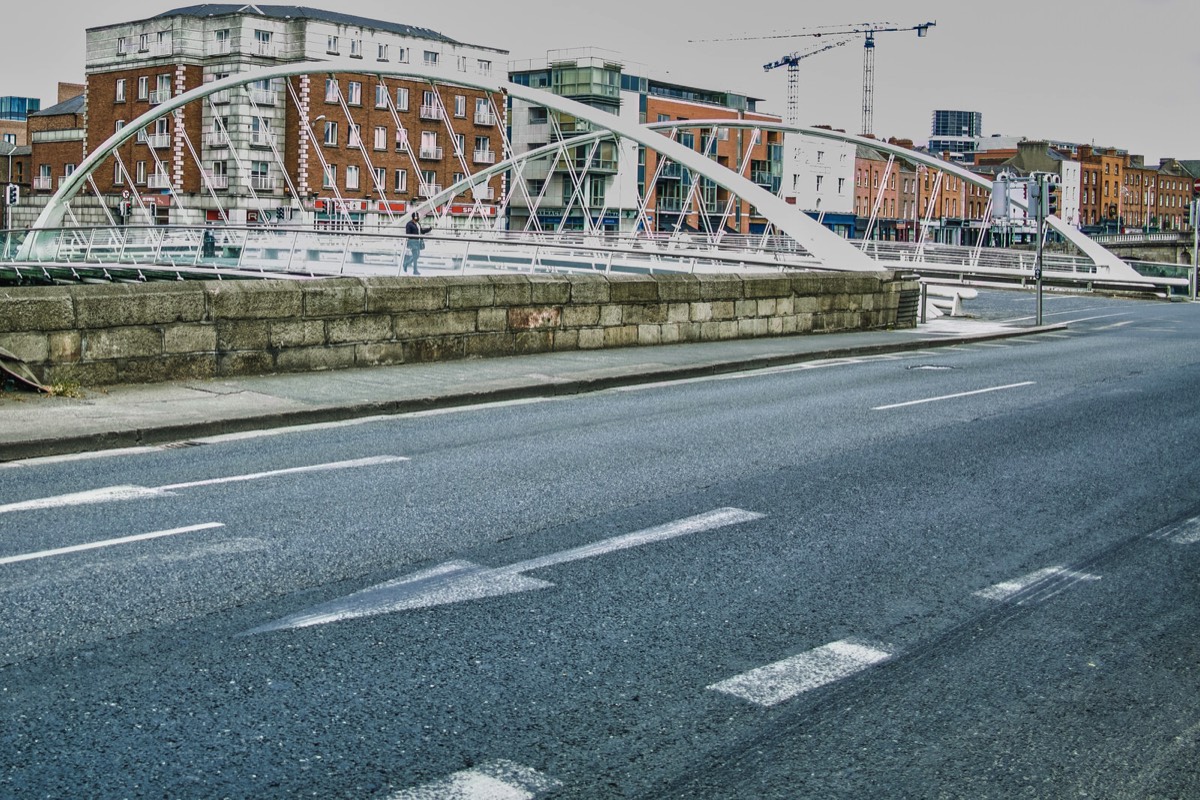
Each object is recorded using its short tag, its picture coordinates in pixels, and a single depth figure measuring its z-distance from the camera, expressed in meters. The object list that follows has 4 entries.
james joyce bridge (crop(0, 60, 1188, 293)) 32.50
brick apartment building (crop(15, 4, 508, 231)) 81.31
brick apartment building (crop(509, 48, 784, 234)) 106.81
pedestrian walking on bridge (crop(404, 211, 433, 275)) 27.58
